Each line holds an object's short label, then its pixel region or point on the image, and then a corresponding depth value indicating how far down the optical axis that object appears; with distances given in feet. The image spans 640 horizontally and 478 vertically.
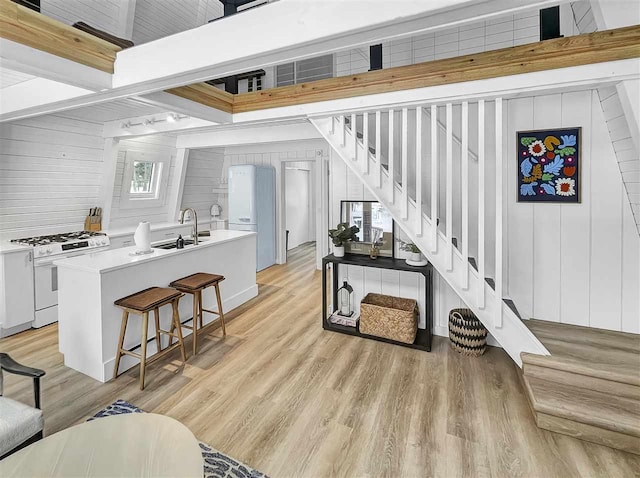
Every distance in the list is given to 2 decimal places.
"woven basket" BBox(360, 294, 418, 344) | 10.55
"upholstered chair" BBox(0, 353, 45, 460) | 5.05
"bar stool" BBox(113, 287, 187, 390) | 8.42
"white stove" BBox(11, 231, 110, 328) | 11.76
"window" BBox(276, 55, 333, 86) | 16.66
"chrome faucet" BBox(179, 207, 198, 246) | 11.87
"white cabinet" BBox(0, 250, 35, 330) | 10.85
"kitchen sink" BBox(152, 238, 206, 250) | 11.46
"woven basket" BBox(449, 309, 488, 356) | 9.88
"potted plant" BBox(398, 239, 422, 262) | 10.70
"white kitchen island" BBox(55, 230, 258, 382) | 8.70
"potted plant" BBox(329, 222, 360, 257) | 11.91
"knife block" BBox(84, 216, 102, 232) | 14.94
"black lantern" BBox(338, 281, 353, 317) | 12.32
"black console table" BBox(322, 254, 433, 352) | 10.40
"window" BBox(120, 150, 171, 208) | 15.99
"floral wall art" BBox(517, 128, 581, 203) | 9.21
